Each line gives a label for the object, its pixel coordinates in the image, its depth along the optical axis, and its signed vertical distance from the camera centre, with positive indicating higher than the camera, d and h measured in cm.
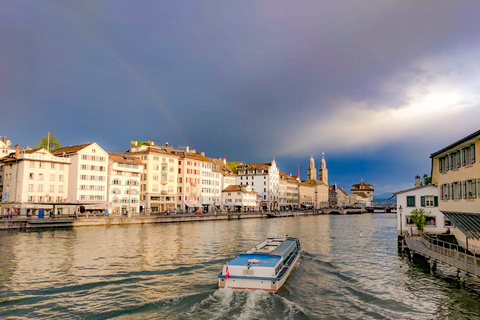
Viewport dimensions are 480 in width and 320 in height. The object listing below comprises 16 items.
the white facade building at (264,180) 15875 +641
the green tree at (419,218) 4300 -294
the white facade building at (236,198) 12962 -157
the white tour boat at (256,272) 2025 -473
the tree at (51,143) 10288 +1492
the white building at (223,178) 13100 +644
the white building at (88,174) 8112 +450
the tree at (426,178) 9141 +455
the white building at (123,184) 8875 +232
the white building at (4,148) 11763 +1513
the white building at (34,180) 7288 +270
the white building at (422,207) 4334 -156
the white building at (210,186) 12188 +264
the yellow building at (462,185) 2552 +85
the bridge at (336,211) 18374 -881
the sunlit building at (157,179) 10226 +448
